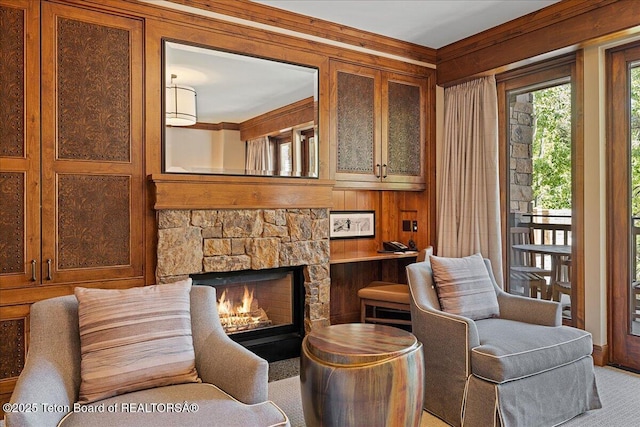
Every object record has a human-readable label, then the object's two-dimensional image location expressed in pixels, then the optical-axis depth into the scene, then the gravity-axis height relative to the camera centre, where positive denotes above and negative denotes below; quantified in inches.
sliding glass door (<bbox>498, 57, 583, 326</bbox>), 144.2 +10.2
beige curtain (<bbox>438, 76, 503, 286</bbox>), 157.9 +13.2
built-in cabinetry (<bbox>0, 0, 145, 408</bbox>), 107.0 +13.9
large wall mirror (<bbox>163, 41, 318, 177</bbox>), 127.2 +29.7
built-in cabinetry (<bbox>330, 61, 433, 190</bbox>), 156.8 +31.2
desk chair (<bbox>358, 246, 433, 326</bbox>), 149.0 -28.9
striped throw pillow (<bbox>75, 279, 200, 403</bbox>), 72.4 -21.1
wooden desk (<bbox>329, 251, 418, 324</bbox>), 173.9 -25.3
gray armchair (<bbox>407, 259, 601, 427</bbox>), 91.7 -33.3
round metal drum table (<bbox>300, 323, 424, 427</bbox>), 76.3 -29.2
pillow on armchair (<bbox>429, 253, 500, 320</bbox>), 114.7 -19.5
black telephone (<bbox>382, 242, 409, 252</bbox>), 172.9 -13.0
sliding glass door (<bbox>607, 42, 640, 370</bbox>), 131.1 +2.5
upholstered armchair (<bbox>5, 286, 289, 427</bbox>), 64.0 -26.8
